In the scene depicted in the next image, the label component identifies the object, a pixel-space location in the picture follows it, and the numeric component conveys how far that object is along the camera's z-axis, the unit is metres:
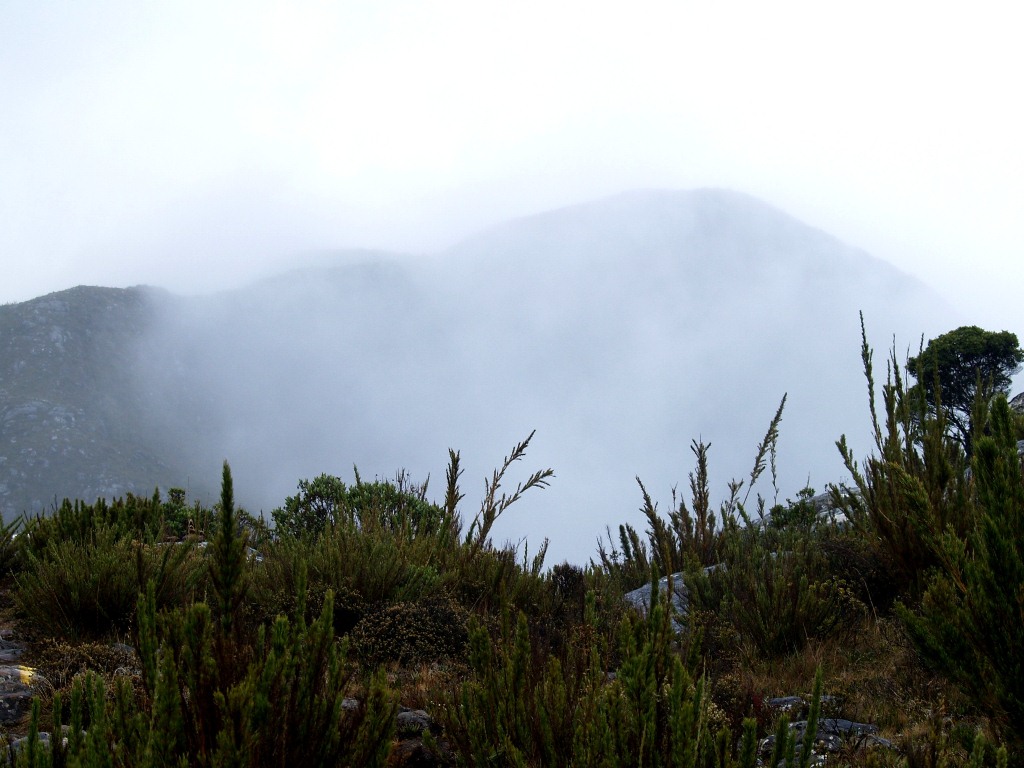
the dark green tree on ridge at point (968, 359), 27.67
